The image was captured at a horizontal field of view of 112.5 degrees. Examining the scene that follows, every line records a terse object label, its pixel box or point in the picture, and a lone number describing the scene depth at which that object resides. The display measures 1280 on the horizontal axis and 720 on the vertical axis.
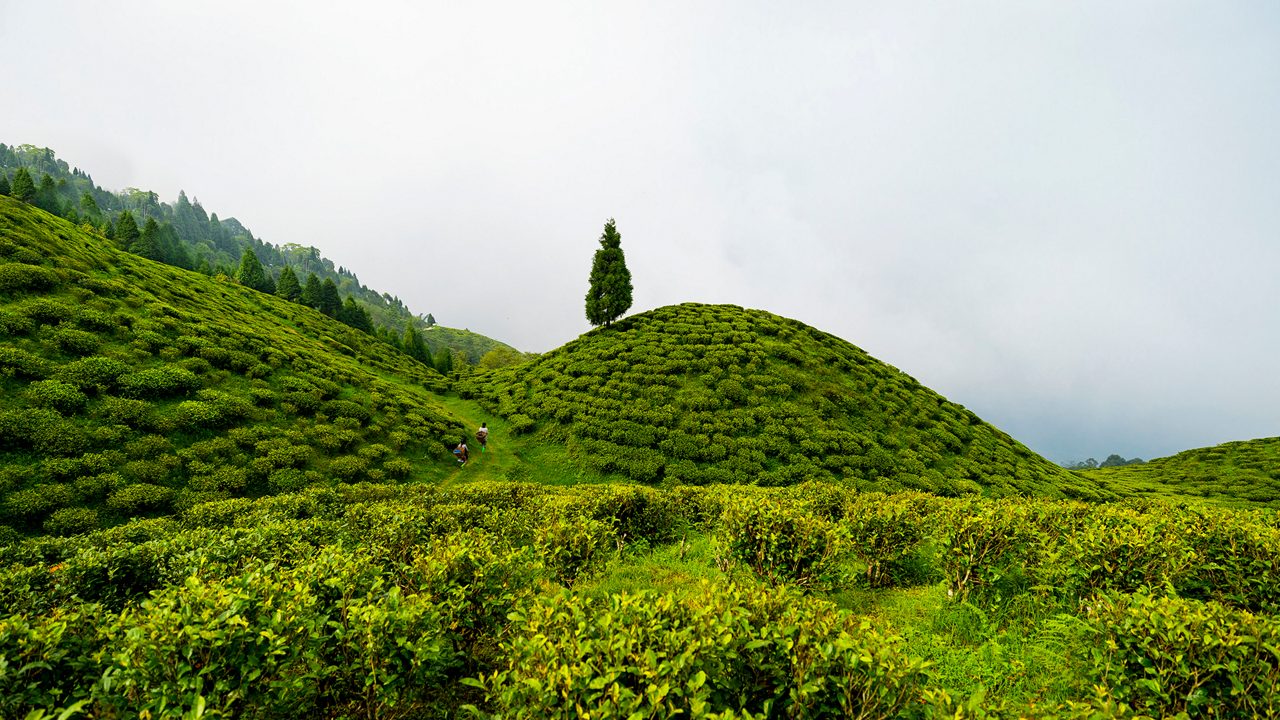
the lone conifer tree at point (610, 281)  38.75
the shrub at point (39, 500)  12.62
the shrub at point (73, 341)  18.20
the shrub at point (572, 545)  7.94
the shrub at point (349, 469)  19.58
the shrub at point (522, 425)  28.48
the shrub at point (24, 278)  19.53
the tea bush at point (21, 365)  16.11
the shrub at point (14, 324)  17.59
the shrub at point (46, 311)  18.75
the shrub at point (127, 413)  16.52
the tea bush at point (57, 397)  15.58
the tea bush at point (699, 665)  3.54
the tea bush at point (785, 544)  8.16
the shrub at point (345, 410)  23.31
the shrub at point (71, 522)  12.61
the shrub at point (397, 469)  21.08
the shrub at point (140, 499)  13.88
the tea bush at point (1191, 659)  4.43
